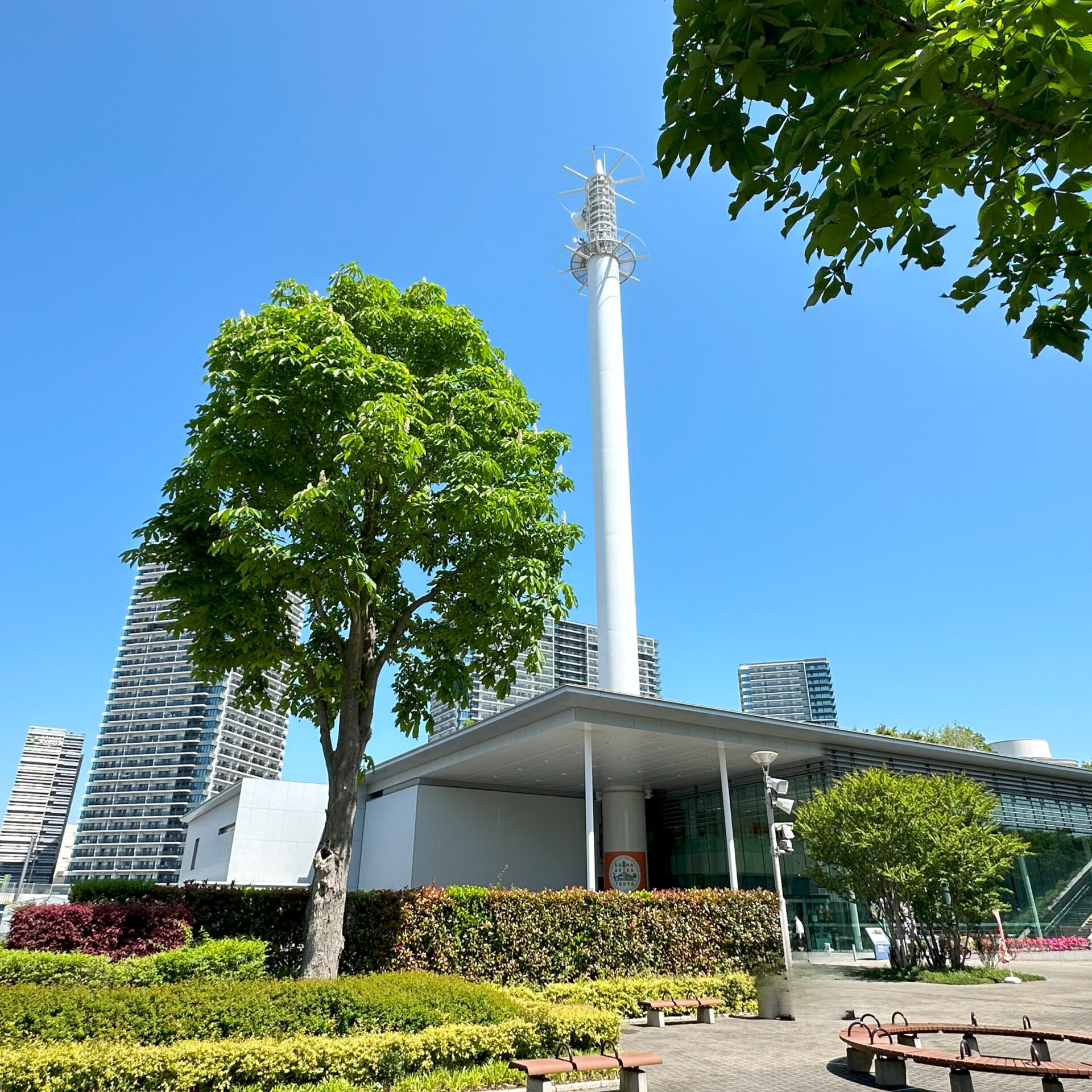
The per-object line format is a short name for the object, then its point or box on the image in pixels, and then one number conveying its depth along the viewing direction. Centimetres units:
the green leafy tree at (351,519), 1102
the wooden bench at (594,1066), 741
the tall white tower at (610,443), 3306
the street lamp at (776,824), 1434
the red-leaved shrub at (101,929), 1239
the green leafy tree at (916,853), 1858
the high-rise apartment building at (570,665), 15575
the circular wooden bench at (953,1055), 710
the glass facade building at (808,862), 2366
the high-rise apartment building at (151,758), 13325
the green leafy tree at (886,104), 261
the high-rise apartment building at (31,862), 18525
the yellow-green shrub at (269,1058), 663
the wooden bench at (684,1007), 1265
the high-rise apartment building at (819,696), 19220
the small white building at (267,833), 3166
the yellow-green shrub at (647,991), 1302
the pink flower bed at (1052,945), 2497
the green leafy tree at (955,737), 4945
